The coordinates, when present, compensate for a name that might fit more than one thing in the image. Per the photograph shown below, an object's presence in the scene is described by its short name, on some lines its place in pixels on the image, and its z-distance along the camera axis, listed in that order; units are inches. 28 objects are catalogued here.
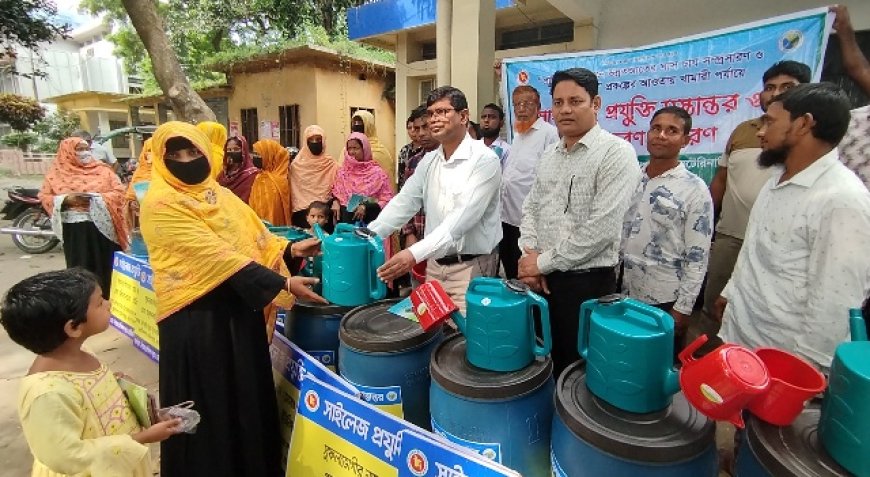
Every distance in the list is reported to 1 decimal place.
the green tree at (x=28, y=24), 328.0
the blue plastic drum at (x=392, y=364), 66.0
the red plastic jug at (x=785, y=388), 36.3
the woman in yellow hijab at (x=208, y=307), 64.9
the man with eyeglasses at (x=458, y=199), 76.0
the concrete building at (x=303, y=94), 355.9
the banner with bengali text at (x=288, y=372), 73.6
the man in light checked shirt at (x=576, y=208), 64.1
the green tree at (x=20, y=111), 741.3
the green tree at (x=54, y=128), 821.2
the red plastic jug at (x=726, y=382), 35.5
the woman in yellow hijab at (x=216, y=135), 86.5
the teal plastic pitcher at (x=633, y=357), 43.2
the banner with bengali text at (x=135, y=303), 119.1
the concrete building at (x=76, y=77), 1275.8
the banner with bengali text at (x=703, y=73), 118.7
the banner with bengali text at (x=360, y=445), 51.3
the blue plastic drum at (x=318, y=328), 79.0
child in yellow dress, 45.7
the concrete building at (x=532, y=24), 163.2
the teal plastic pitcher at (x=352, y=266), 71.0
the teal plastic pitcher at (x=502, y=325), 52.2
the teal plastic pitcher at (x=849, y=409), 33.1
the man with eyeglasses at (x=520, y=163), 130.5
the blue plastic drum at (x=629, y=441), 41.5
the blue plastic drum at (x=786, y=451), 36.1
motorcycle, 261.3
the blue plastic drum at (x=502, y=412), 53.1
